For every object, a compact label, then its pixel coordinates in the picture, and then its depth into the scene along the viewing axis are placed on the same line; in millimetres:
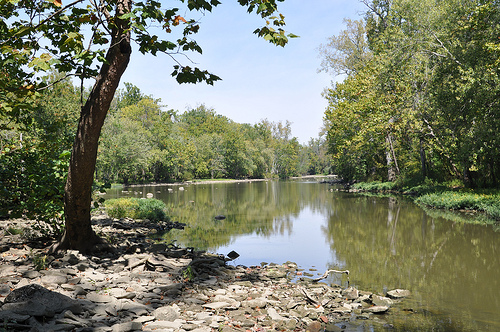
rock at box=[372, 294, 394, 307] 6062
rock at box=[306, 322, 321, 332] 4764
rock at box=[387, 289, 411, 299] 6500
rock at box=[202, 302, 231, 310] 4855
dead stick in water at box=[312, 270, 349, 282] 7390
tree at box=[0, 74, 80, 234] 7012
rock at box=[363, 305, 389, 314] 5699
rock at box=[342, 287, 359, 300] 6245
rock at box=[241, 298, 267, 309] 5142
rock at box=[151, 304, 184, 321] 4258
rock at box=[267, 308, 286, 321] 4827
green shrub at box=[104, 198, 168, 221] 15141
